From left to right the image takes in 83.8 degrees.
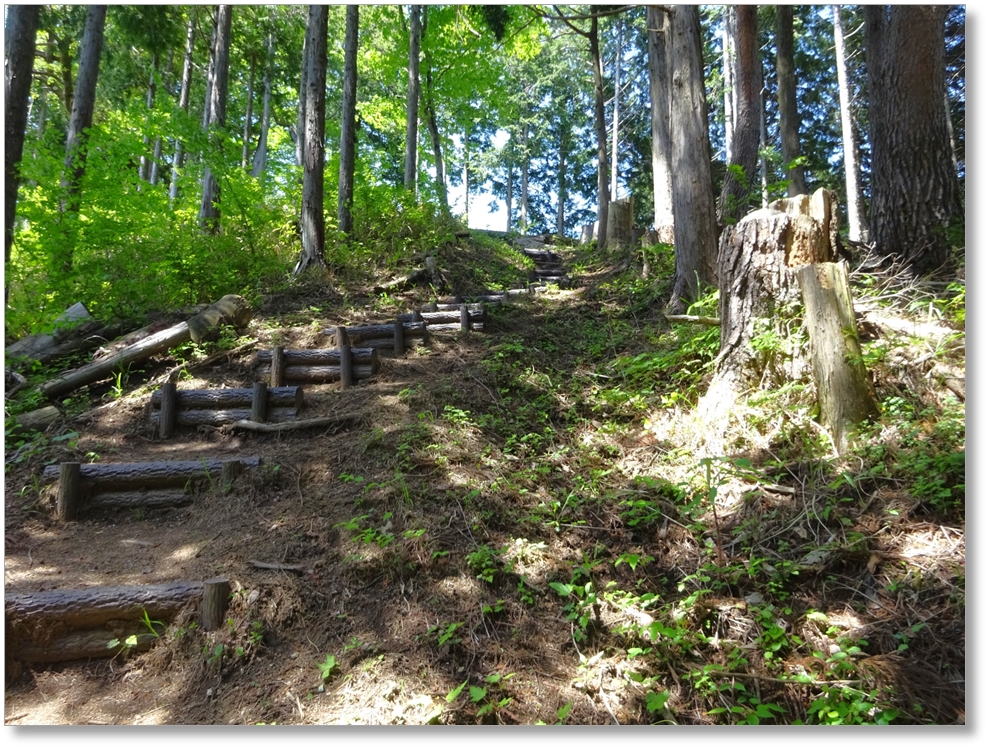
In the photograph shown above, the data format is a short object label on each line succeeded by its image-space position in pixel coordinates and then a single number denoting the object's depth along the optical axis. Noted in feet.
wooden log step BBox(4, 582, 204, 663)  8.20
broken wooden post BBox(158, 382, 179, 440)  16.19
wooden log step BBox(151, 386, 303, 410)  16.69
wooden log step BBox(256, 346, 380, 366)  19.42
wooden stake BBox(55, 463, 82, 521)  12.45
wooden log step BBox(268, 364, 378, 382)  19.19
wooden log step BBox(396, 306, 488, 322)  23.35
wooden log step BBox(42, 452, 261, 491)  12.85
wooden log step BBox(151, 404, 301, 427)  16.40
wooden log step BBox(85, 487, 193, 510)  12.78
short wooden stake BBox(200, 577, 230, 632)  8.60
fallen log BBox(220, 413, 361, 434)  15.67
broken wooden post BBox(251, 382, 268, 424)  16.35
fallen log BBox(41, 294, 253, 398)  17.66
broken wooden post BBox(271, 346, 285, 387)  18.76
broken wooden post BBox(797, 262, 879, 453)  10.40
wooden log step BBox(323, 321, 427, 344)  21.57
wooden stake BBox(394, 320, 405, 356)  21.17
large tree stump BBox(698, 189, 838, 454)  11.98
